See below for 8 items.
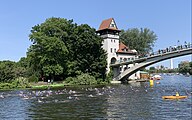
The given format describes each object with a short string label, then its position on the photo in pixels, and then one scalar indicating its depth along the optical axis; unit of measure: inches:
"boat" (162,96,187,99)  1403.8
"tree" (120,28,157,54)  4382.4
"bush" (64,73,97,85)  2650.1
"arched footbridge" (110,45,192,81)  2572.6
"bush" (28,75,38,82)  2637.8
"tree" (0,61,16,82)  2300.7
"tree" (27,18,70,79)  2628.0
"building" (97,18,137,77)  3193.7
